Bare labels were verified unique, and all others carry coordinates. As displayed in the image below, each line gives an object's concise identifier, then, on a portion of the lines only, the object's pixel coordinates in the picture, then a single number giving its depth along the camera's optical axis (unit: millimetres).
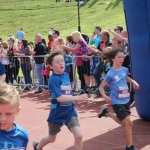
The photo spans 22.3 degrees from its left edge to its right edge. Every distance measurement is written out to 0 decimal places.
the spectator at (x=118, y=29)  10773
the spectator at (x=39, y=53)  11523
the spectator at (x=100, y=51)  9859
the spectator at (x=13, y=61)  12211
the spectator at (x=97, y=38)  10984
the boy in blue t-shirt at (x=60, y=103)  5062
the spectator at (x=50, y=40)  12727
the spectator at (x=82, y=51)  10086
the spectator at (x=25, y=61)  11932
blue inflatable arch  6742
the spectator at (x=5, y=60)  12250
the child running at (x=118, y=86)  5715
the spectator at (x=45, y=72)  11133
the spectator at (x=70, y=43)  10732
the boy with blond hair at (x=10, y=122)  2650
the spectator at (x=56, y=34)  12652
